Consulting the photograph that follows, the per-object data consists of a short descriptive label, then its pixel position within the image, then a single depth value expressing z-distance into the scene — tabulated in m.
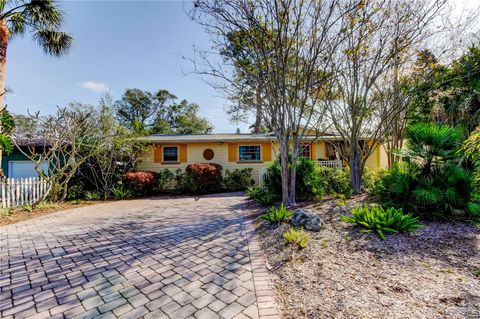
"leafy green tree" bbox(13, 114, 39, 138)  8.38
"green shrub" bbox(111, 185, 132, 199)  9.86
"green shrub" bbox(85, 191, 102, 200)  9.51
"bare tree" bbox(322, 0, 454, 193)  5.96
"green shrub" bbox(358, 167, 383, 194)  7.65
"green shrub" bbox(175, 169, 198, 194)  10.80
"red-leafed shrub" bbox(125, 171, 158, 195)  10.11
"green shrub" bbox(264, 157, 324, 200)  6.90
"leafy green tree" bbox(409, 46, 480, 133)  6.56
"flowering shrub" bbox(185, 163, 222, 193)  10.73
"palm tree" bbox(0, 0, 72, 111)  7.14
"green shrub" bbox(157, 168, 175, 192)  10.98
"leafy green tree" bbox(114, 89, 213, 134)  29.69
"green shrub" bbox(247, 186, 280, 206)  6.95
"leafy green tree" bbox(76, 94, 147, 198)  9.84
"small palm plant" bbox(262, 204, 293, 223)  4.79
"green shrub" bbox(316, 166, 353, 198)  7.35
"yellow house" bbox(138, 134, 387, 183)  12.32
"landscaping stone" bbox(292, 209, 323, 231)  4.27
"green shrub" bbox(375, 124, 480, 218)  4.32
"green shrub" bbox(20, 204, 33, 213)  7.08
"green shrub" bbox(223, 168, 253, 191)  11.61
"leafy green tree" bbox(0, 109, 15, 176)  6.20
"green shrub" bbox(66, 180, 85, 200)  9.59
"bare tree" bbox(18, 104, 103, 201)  7.61
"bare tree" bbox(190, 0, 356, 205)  5.49
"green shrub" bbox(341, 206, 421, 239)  3.73
